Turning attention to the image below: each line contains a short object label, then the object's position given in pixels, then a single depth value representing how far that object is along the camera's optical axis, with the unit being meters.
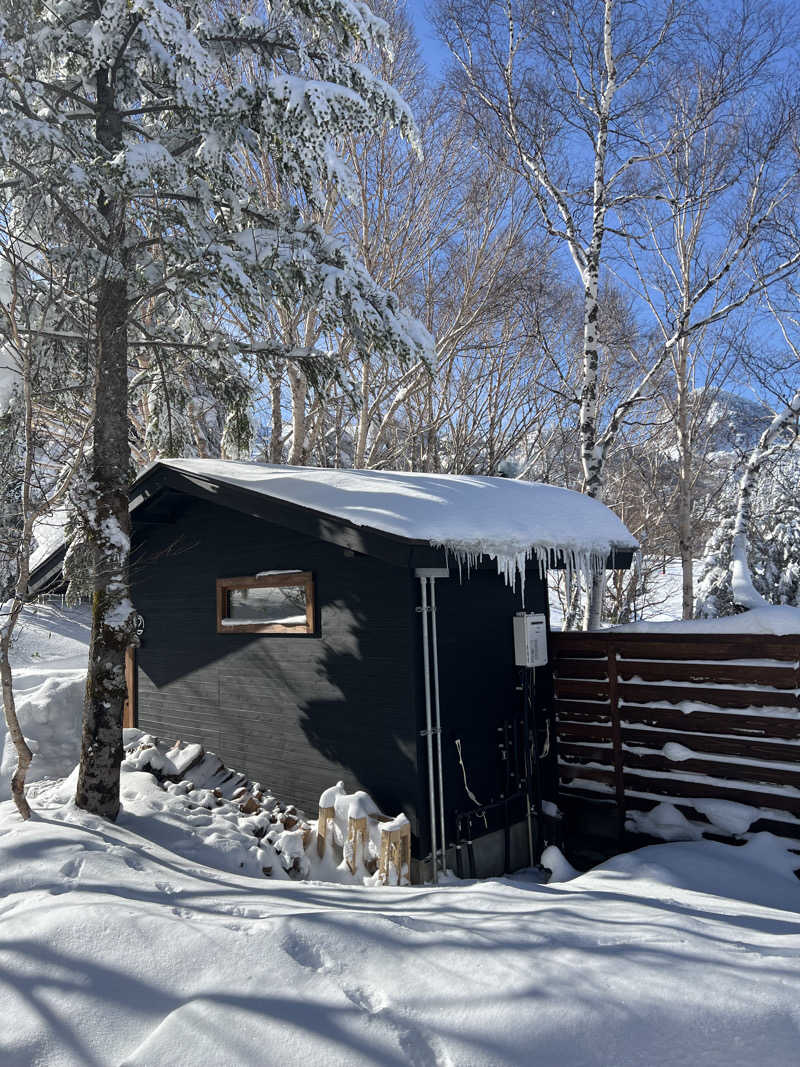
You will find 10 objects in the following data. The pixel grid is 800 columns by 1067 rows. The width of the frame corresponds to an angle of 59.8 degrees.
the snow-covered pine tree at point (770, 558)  17.22
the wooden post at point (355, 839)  5.03
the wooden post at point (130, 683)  8.11
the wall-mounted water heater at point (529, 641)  5.95
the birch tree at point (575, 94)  9.16
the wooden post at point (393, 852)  4.85
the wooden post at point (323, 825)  5.25
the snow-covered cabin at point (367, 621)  5.28
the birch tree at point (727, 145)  9.39
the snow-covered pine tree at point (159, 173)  4.96
